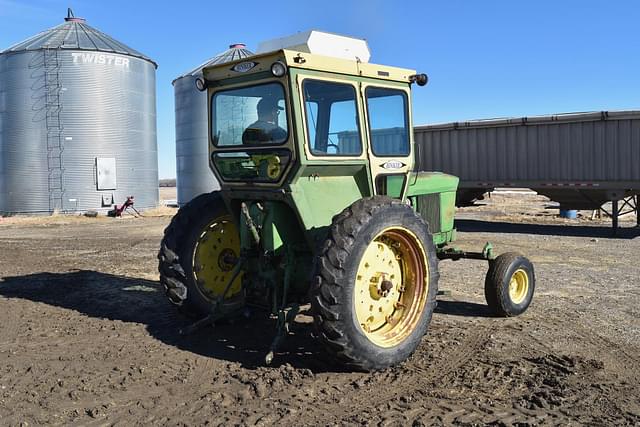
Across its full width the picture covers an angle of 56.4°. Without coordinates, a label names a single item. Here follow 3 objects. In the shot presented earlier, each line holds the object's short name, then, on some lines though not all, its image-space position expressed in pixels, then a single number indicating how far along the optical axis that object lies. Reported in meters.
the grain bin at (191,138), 26.86
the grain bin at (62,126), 23.34
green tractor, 4.75
